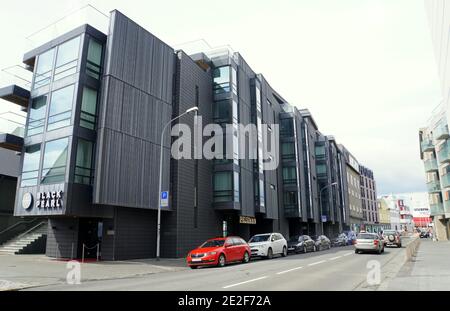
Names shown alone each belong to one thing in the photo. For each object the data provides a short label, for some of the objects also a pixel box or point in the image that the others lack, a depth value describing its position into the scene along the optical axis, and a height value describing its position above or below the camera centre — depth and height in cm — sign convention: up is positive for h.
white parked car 2238 -105
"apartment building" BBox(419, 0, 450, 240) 4669 +923
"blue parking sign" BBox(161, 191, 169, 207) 2081 +181
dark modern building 1981 +521
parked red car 1731 -121
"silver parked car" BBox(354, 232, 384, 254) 2409 -96
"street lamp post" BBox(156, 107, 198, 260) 2041 +127
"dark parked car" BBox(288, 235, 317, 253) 2765 -124
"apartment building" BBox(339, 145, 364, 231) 7962 +922
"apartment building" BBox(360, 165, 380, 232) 9556 +807
